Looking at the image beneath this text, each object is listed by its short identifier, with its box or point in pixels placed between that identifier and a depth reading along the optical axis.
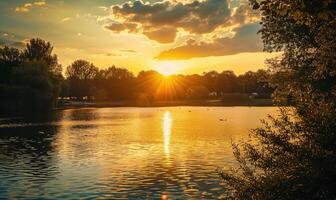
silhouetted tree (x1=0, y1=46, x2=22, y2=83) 155.27
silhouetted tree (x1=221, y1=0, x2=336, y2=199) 12.61
